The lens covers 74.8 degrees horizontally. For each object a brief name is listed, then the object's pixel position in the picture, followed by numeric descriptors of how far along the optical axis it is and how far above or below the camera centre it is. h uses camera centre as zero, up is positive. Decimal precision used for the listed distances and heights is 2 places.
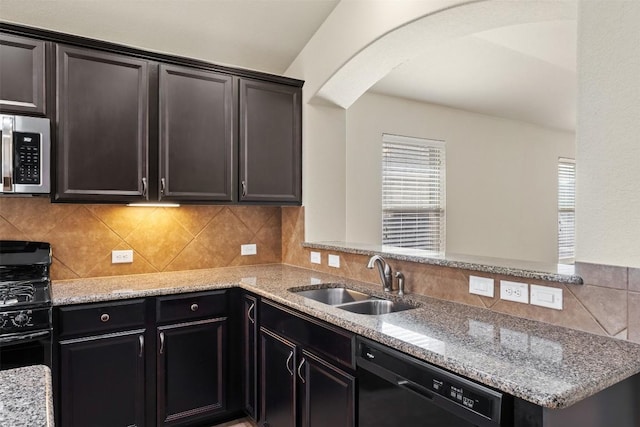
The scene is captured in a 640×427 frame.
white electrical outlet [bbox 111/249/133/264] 2.97 -0.32
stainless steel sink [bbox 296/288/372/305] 2.62 -0.53
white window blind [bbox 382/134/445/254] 4.24 +0.21
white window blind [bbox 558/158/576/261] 5.97 +0.09
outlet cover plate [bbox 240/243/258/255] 3.51 -0.31
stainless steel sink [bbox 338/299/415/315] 2.29 -0.53
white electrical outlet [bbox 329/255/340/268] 2.99 -0.35
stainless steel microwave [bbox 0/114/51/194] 2.25 +0.31
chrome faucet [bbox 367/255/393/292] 2.39 -0.35
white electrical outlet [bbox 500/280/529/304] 1.81 -0.35
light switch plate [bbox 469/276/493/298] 1.96 -0.35
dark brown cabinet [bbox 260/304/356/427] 1.89 -0.83
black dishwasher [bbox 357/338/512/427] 1.24 -0.62
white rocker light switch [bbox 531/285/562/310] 1.69 -0.35
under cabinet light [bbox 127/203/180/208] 2.90 +0.05
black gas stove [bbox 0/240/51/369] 2.05 -0.56
